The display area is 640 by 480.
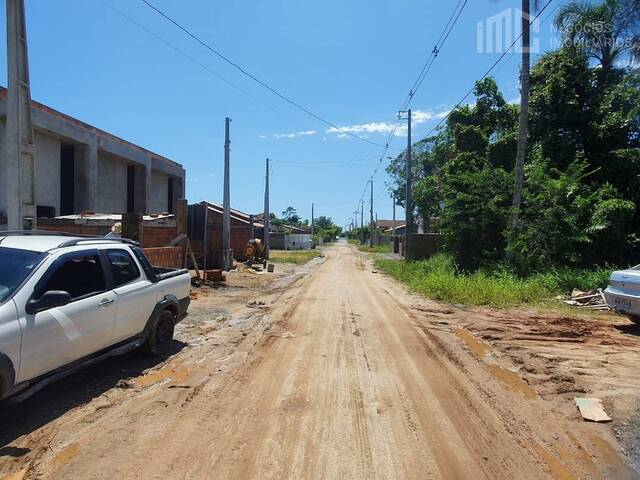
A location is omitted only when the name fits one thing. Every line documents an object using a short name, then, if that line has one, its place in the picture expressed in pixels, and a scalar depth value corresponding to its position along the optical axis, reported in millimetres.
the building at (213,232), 21656
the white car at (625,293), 9586
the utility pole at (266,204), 35978
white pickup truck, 4590
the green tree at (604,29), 22031
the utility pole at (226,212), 23625
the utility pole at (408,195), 31078
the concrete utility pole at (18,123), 8945
